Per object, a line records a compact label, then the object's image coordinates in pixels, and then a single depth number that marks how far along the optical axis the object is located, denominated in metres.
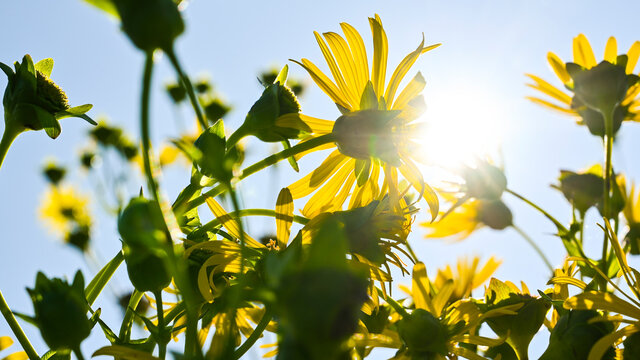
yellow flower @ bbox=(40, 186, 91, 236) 1.96
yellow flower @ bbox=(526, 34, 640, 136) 0.51
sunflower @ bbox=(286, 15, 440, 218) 0.43
